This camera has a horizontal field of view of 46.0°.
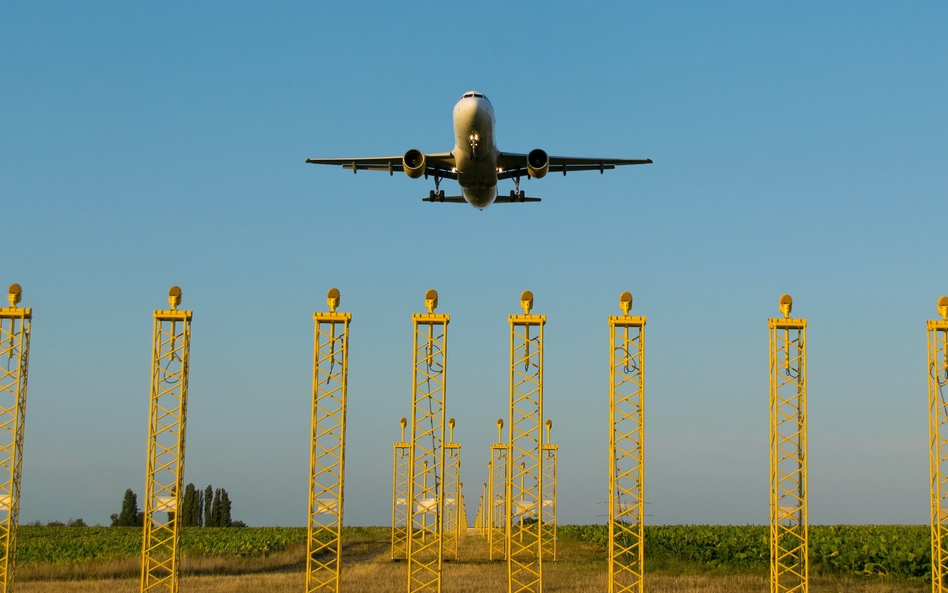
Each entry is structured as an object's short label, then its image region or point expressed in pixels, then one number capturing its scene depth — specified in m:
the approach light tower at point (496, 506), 44.15
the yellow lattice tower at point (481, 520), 67.75
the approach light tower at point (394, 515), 39.34
